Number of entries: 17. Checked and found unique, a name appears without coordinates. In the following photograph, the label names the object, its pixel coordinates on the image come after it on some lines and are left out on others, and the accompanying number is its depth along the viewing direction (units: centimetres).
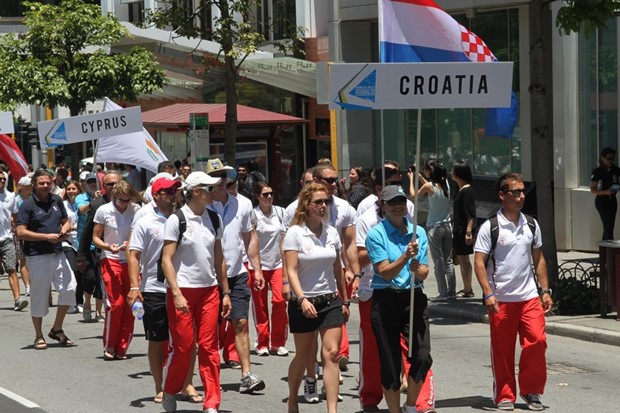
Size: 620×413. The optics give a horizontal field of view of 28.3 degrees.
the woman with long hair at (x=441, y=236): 1611
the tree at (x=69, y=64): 2745
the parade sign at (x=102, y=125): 1555
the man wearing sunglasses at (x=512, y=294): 935
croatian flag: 1350
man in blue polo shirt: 1324
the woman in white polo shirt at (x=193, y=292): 916
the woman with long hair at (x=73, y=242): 1591
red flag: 2095
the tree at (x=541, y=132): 1486
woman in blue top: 861
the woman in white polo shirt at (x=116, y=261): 1245
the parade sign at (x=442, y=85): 942
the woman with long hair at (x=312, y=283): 891
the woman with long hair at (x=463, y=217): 1580
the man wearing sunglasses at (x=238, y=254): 1031
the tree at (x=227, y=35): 2164
